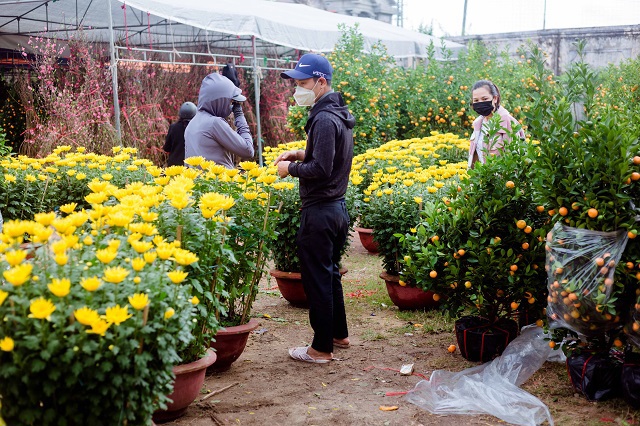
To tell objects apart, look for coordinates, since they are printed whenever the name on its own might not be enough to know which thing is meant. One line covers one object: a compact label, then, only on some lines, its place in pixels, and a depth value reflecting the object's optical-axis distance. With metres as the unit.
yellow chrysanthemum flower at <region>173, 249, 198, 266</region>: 2.69
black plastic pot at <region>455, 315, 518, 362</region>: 4.57
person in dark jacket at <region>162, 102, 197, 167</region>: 7.95
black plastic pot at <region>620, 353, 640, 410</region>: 3.62
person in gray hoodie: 5.62
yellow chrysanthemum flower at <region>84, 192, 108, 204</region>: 3.03
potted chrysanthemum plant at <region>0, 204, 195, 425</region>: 2.30
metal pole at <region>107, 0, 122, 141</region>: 9.55
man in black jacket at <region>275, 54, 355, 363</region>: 4.39
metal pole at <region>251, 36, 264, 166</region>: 12.09
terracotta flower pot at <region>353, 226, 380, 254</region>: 8.34
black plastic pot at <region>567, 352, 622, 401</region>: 3.79
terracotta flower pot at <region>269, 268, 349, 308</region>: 5.98
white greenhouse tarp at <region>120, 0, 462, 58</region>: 10.93
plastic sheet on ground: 3.78
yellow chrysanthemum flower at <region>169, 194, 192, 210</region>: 3.14
